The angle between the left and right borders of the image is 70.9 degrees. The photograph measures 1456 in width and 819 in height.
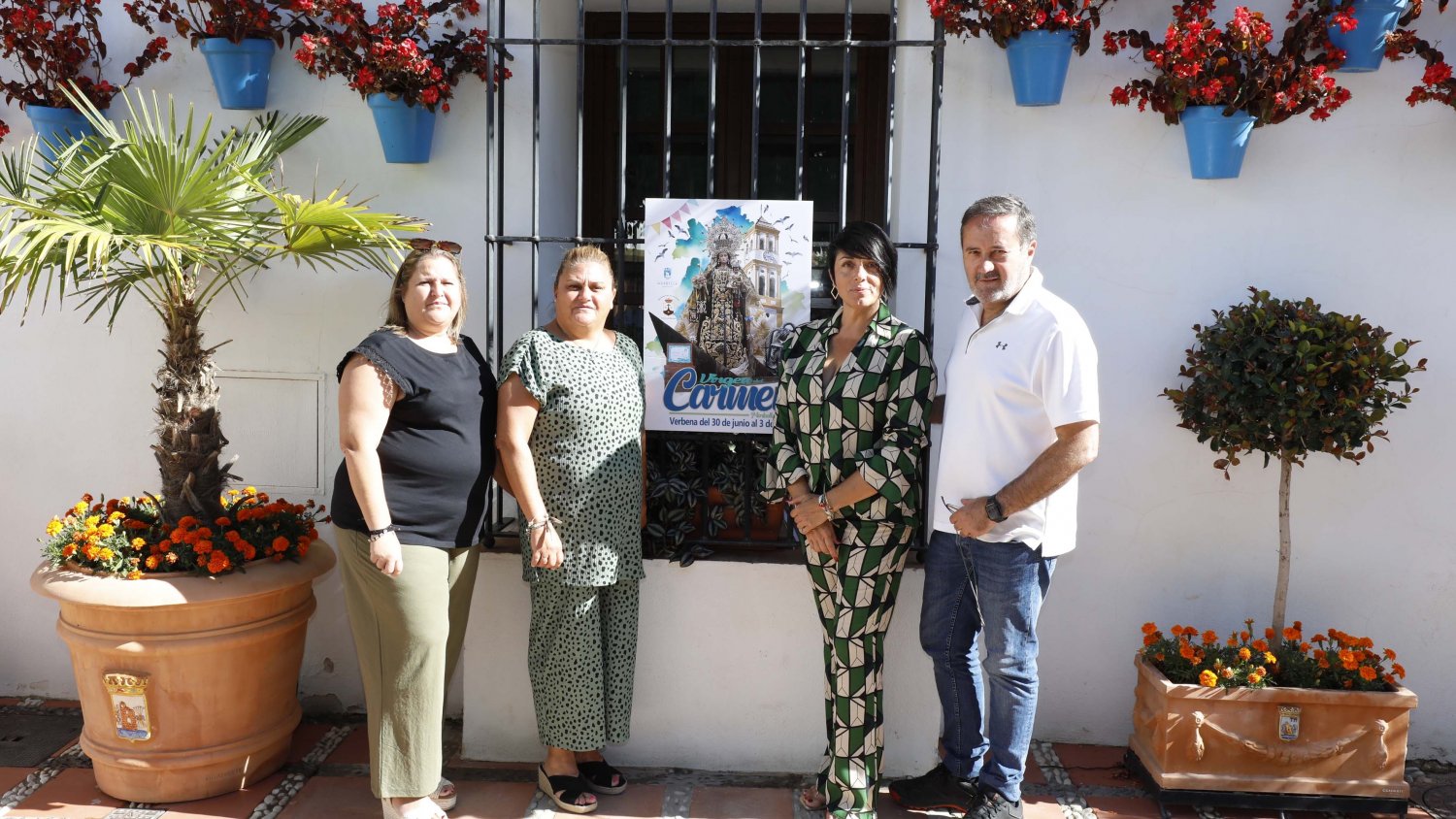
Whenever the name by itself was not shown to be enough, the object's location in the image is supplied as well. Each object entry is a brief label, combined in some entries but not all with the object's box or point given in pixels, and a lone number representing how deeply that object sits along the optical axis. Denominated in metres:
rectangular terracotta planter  3.06
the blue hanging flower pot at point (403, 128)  3.42
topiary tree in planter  2.99
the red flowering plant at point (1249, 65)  3.10
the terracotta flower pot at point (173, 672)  2.99
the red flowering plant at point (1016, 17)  3.17
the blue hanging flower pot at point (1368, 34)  3.15
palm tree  2.79
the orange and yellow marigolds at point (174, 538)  3.05
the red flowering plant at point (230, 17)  3.43
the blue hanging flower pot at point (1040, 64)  3.23
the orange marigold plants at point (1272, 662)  3.12
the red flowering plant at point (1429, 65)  3.17
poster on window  3.31
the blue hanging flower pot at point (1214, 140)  3.21
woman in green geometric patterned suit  2.75
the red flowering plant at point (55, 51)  3.49
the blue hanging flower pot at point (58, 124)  3.59
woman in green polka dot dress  2.85
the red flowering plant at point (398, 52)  3.32
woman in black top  2.63
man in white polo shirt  2.60
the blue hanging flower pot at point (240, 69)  3.48
